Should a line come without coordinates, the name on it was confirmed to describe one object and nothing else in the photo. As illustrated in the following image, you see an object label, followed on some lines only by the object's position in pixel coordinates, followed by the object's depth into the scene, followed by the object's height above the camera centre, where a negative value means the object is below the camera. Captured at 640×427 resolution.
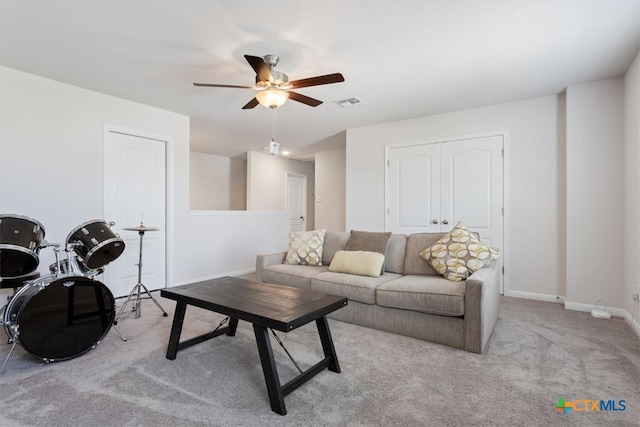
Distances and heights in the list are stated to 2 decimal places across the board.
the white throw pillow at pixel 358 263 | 3.13 -0.49
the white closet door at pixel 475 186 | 4.12 +0.37
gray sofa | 2.38 -0.67
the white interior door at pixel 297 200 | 7.99 +0.36
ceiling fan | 2.47 +1.06
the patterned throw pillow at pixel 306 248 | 3.71 -0.40
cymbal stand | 3.15 -0.89
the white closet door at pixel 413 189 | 4.56 +0.37
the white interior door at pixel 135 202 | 3.84 +0.16
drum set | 2.04 -0.53
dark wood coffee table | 1.73 -0.56
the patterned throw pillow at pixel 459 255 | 2.76 -0.36
